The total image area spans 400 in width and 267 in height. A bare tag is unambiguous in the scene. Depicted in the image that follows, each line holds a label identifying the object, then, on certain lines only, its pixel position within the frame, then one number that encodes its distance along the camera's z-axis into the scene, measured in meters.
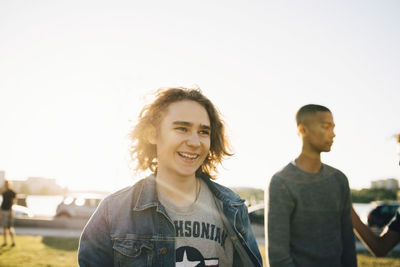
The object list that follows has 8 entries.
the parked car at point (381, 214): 14.60
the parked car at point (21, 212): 16.56
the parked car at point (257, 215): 12.53
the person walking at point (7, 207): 9.39
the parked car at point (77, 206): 15.27
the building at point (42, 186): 90.97
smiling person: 1.97
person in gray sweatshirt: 2.32
